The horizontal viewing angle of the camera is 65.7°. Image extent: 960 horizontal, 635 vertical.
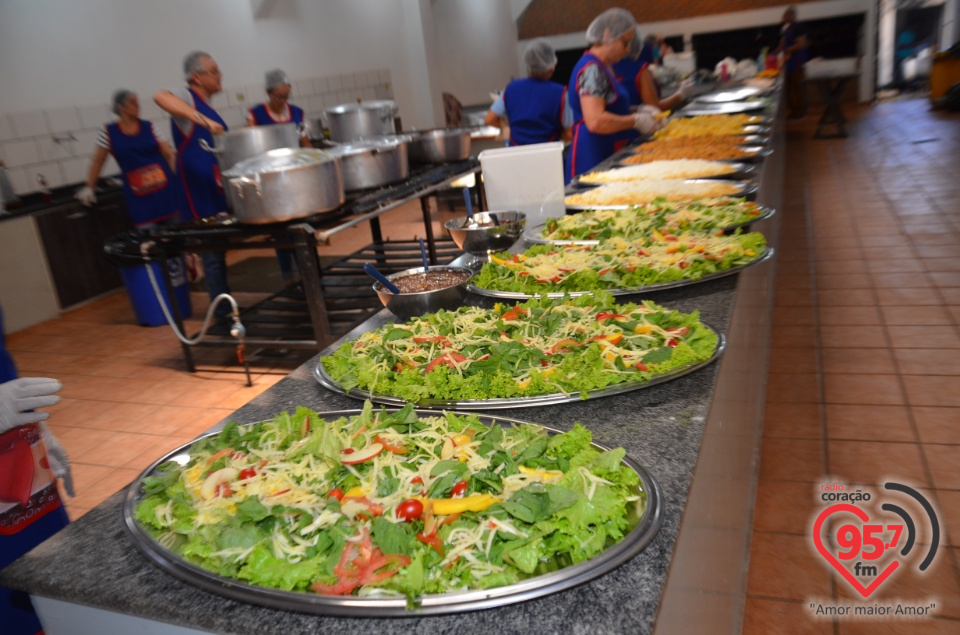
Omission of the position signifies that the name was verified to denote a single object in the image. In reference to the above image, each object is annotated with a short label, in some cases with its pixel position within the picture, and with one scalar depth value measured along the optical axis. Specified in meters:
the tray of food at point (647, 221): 2.36
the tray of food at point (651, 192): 2.79
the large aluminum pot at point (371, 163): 4.45
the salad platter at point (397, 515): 0.90
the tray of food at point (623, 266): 1.94
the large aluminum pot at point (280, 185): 3.59
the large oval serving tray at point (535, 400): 1.38
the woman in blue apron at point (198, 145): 4.71
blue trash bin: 5.68
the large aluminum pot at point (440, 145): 5.50
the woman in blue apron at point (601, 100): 4.12
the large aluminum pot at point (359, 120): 5.31
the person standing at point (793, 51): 11.39
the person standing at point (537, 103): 4.96
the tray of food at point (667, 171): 3.12
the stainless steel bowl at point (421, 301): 1.89
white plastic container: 2.76
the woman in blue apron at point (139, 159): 5.71
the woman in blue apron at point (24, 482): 1.76
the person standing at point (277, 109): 5.67
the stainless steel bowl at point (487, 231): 2.40
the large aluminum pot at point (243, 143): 4.12
